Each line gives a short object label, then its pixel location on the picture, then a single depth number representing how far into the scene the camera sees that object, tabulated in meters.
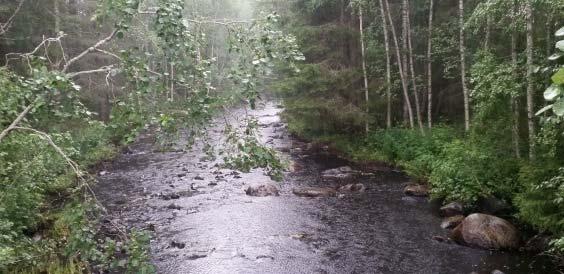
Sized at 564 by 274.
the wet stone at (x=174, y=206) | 15.15
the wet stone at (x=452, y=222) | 12.83
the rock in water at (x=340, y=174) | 18.58
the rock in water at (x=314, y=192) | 16.48
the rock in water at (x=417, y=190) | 15.96
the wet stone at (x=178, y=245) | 11.91
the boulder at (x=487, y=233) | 11.24
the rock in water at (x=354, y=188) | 16.84
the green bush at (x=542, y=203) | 10.05
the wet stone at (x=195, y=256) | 11.16
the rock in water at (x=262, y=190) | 16.62
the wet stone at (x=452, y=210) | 13.63
